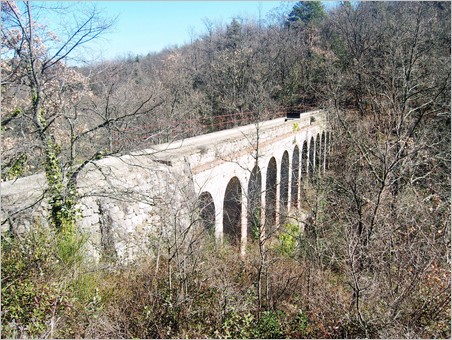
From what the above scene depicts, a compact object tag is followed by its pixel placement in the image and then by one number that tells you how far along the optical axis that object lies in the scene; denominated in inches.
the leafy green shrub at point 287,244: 409.7
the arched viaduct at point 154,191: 232.7
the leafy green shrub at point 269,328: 214.2
